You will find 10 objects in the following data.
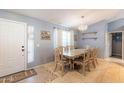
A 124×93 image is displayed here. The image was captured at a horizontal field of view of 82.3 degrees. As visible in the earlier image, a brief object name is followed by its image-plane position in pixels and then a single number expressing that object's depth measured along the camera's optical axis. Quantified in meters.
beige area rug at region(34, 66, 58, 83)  2.05
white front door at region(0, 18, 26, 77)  2.15
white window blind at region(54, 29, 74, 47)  3.68
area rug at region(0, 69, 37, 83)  2.00
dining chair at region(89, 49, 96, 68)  2.80
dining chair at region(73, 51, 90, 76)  2.45
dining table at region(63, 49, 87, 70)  2.37
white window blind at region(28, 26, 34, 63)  2.71
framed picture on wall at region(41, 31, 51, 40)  3.12
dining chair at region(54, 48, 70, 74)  2.51
